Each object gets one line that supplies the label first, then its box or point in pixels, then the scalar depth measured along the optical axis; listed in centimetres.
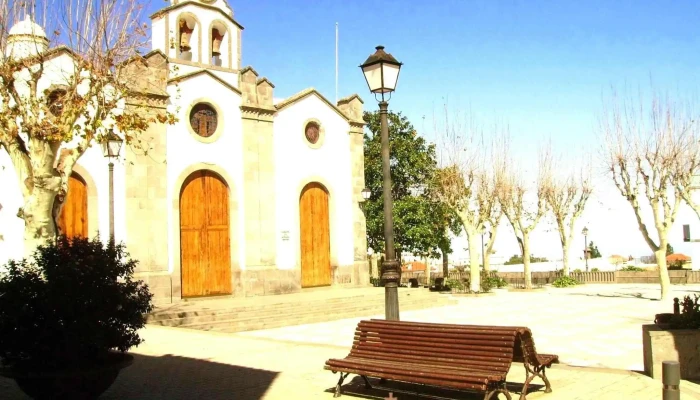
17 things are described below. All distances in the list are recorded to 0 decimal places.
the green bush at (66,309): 730
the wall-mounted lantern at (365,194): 2602
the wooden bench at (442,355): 694
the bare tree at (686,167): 2400
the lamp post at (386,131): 927
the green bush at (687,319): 884
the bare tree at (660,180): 2359
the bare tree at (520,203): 3114
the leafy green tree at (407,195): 3103
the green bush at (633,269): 3931
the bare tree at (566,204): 3759
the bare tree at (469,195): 2900
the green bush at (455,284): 2989
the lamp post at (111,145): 1554
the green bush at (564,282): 3391
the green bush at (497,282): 3256
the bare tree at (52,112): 1341
